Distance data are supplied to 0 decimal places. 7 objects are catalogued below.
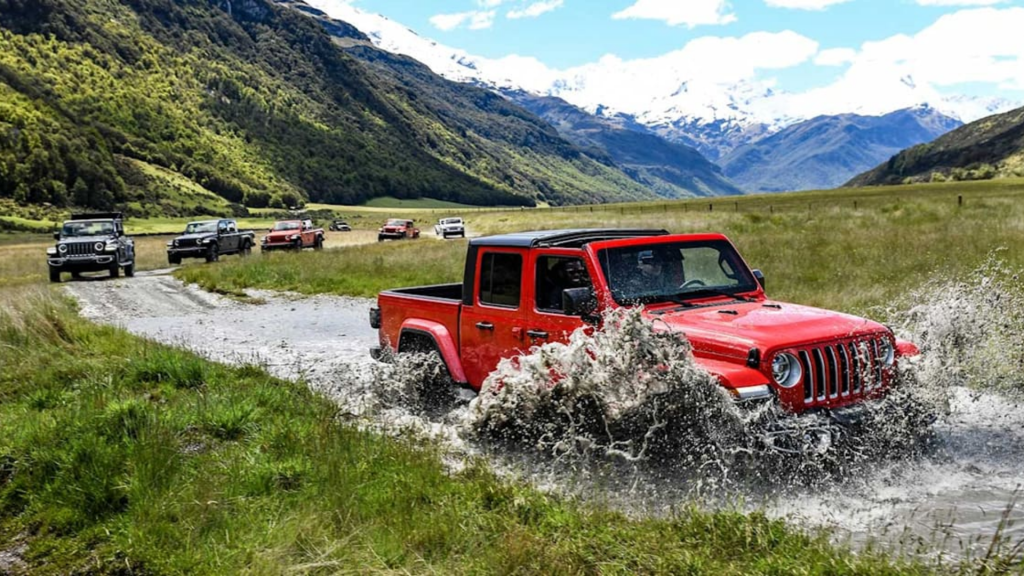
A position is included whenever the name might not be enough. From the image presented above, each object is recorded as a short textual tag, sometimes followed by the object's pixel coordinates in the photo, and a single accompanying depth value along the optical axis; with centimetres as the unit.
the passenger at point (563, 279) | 723
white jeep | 6088
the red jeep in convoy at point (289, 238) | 4325
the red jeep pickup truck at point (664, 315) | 594
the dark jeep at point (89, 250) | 2925
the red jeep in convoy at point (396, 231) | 5916
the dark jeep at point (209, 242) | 3641
